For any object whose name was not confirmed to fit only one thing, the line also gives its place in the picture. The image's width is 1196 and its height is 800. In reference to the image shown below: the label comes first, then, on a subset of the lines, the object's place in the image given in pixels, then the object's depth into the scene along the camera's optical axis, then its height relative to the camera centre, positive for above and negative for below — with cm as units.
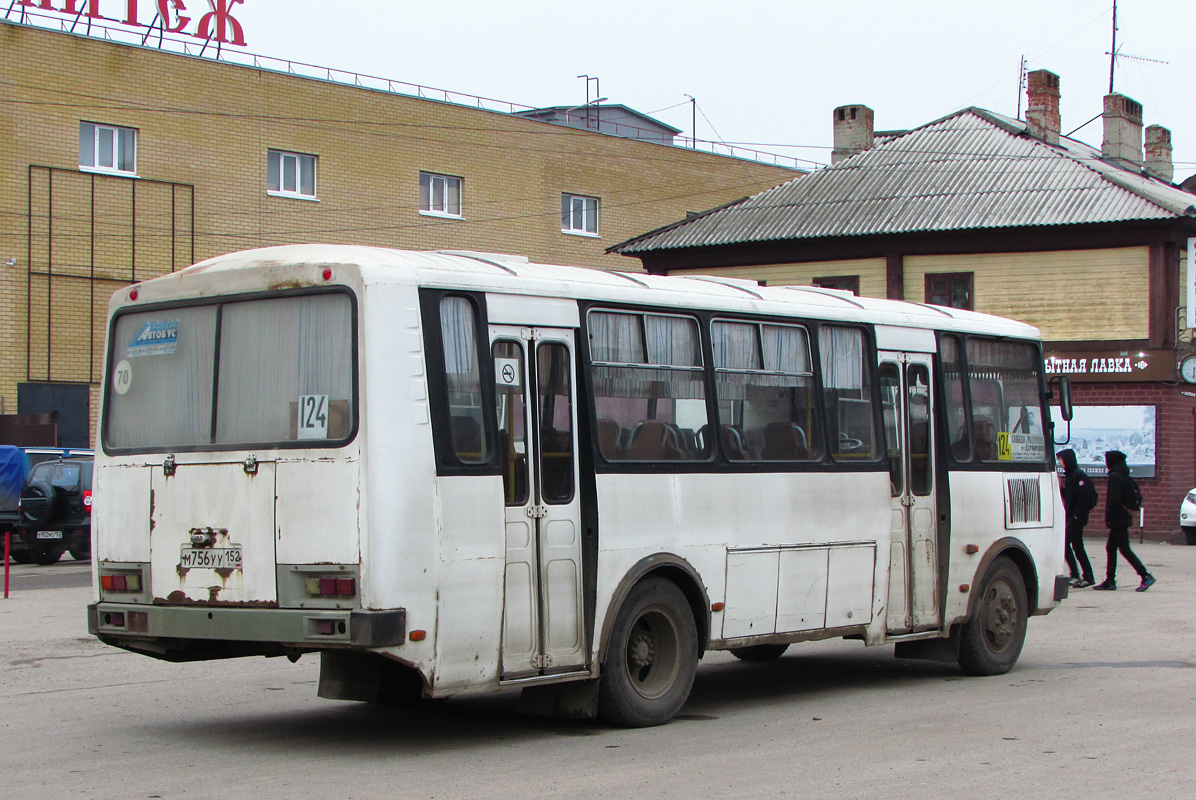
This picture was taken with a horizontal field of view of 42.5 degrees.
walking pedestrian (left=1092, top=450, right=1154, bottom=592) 1925 -41
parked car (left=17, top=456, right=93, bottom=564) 2358 -13
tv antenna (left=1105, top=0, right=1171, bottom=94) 4152 +1167
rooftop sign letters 3269 +1064
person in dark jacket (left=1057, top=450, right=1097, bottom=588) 1923 -19
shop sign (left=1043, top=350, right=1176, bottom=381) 2927 +237
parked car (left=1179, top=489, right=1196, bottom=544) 2891 -54
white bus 789 +11
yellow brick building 3247 +774
